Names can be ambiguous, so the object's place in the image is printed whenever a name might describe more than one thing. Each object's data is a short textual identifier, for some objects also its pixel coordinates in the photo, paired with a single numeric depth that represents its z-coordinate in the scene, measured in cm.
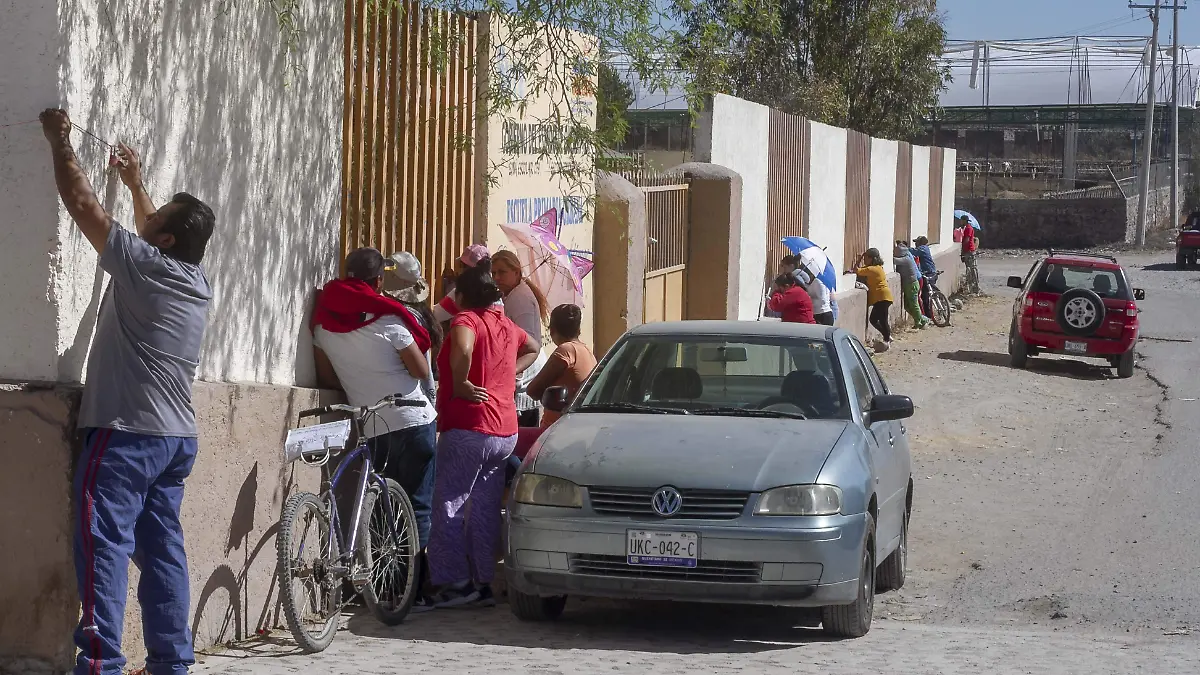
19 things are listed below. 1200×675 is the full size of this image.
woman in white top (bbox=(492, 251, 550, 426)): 920
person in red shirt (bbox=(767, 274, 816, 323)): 1490
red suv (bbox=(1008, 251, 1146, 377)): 2116
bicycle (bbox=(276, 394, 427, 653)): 639
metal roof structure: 6575
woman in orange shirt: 874
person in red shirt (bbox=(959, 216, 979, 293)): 3631
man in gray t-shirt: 501
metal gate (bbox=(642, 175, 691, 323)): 1451
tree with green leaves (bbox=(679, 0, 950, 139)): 3472
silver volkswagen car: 680
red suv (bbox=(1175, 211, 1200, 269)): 4691
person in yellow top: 2358
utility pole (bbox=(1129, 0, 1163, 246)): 5512
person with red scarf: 723
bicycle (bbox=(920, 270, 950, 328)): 2838
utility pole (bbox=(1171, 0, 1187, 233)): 6141
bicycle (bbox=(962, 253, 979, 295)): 3670
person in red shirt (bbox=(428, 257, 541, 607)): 766
